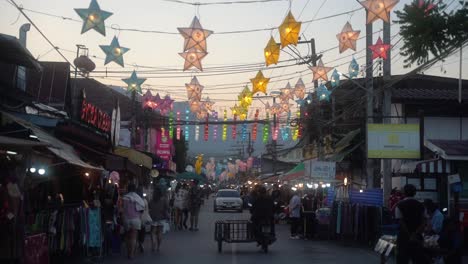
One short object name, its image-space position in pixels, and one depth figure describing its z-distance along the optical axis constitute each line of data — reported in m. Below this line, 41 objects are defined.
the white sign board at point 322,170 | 28.62
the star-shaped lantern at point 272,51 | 19.88
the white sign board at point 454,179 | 20.36
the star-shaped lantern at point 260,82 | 24.12
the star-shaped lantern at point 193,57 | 18.83
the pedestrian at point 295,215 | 25.91
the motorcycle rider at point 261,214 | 19.06
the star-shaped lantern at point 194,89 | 27.02
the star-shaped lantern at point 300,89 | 29.16
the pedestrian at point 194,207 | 28.88
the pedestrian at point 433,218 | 13.28
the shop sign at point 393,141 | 23.59
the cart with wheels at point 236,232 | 18.78
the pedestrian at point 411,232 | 11.77
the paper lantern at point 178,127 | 42.10
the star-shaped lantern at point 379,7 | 16.67
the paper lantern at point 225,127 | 39.47
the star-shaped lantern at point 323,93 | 29.89
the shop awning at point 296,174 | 32.90
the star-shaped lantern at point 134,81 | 26.09
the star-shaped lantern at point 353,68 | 25.61
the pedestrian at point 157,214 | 19.31
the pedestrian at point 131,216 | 17.25
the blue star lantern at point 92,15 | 16.41
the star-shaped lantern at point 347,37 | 20.33
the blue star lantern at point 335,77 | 27.17
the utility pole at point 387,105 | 22.72
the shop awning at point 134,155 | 25.14
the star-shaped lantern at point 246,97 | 29.14
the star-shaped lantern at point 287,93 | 29.95
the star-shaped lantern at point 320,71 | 24.62
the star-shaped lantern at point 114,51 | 19.34
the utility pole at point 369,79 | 24.55
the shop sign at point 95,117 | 22.06
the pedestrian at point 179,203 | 29.18
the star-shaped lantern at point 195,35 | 18.22
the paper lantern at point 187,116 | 37.67
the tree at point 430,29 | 11.98
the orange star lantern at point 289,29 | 18.16
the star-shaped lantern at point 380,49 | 20.77
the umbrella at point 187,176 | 40.08
